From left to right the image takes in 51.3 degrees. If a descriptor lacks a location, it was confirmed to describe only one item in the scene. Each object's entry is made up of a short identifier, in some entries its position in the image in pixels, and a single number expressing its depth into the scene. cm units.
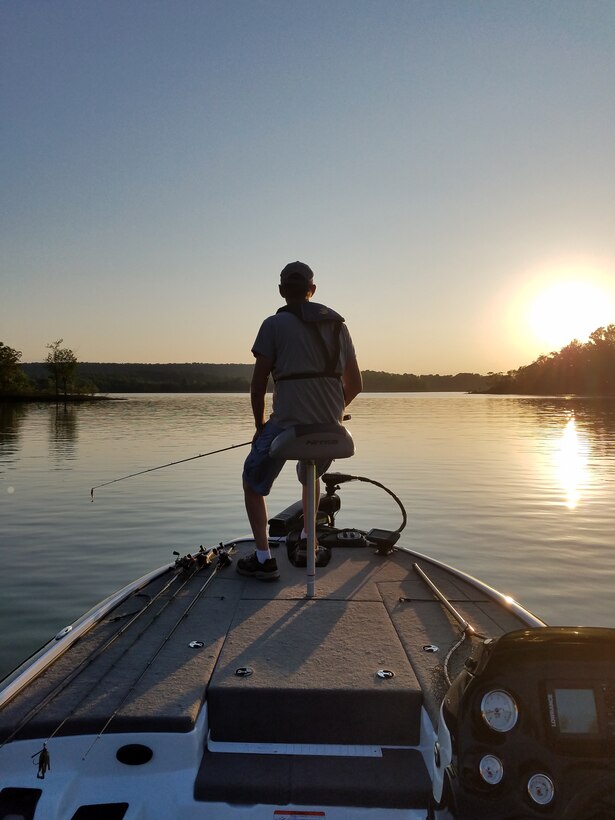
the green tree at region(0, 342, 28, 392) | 12162
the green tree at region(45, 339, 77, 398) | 14175
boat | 214
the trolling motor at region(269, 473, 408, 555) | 601
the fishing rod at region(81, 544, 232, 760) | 276
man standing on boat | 456
